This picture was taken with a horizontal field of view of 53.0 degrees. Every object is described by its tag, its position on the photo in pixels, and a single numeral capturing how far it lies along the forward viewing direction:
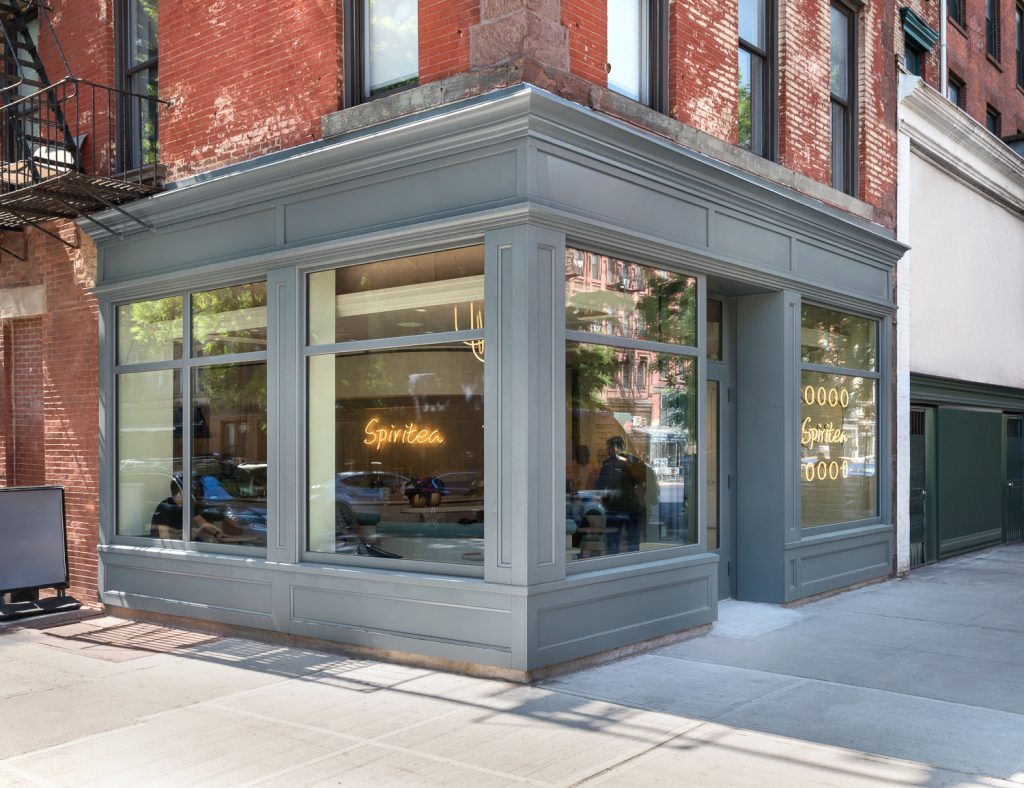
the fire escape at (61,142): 9.93
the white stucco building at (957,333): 13.45
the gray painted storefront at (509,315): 7.40
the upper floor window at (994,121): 19.42
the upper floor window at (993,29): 19.27
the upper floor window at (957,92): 17.41
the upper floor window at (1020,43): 20.76
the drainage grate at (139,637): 9.00
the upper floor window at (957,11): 17.02
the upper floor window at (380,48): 8.51
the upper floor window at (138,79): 10.58
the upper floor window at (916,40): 13.41
